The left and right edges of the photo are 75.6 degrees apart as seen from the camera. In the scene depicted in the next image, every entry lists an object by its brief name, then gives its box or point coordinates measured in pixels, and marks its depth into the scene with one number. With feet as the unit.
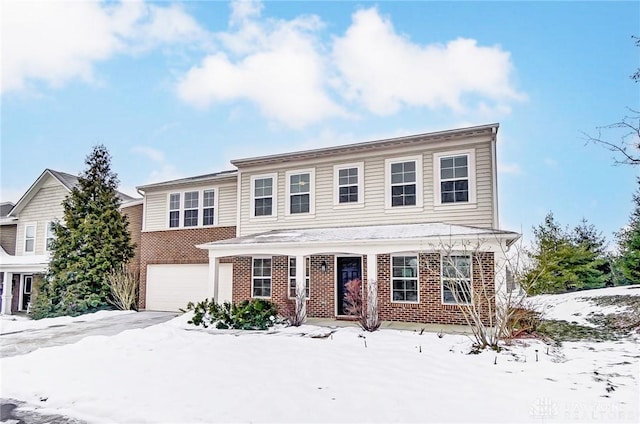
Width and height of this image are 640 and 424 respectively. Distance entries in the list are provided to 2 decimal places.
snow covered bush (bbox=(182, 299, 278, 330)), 38.96
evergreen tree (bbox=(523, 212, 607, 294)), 66.91
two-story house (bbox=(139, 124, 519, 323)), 39.29
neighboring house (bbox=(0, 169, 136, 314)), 64.37
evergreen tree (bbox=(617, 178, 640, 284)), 57.41
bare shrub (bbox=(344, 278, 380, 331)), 35.83
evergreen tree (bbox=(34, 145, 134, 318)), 53.83
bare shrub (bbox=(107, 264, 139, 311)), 55.42
